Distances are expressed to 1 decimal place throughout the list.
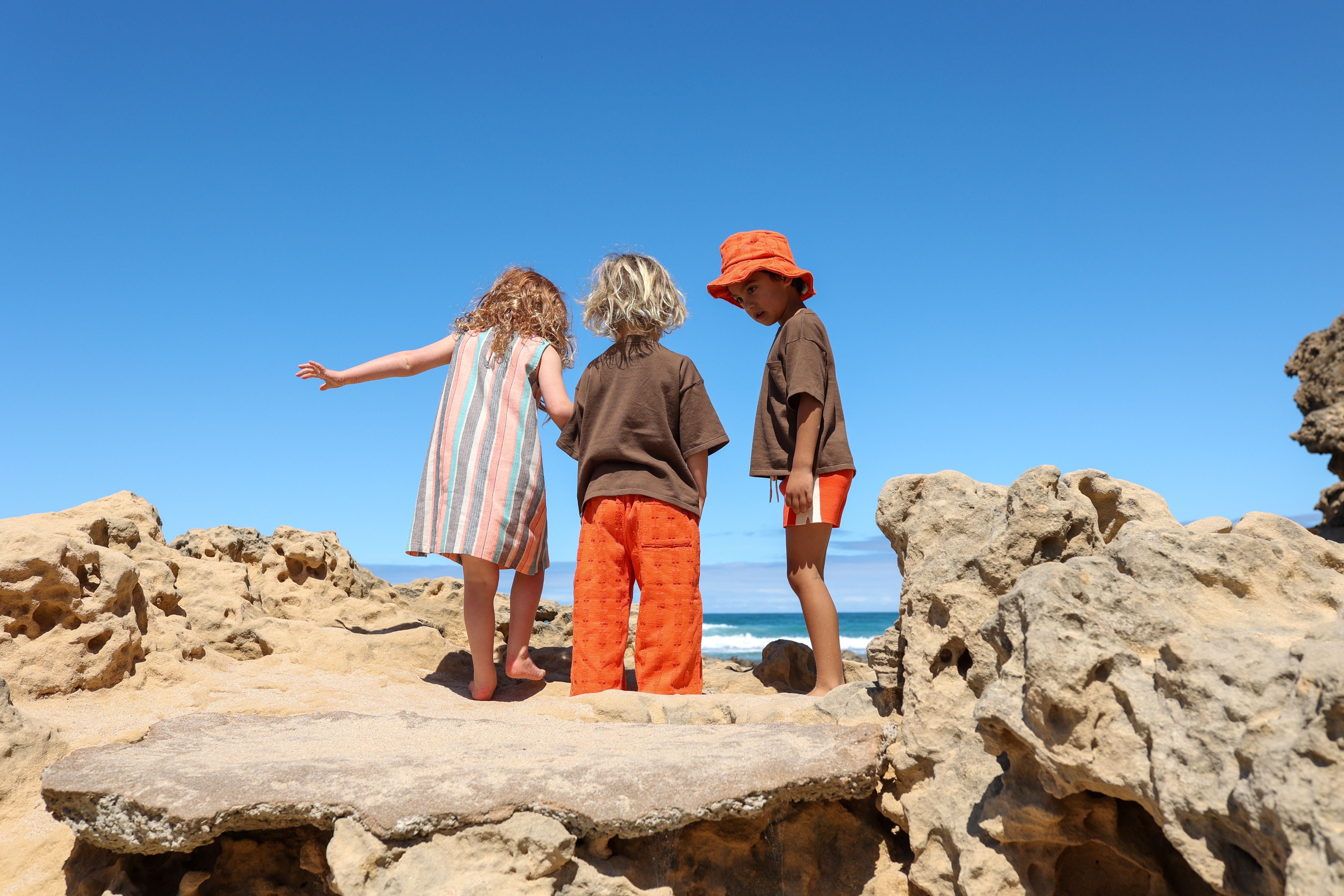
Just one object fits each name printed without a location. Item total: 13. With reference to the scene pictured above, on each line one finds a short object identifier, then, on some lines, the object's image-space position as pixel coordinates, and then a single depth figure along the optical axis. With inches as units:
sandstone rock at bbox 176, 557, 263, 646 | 181.6
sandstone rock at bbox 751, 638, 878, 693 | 184.1
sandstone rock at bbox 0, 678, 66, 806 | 110.3
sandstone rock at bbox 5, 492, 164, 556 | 167.2
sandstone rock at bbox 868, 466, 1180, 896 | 97.3
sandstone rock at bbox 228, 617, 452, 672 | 180.1
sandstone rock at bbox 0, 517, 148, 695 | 140.6
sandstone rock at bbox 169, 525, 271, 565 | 218.7
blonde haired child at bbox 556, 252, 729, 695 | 157.0
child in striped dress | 162.7
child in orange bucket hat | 150.5
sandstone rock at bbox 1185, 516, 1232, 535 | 100.4
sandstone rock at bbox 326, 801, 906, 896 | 86.4
